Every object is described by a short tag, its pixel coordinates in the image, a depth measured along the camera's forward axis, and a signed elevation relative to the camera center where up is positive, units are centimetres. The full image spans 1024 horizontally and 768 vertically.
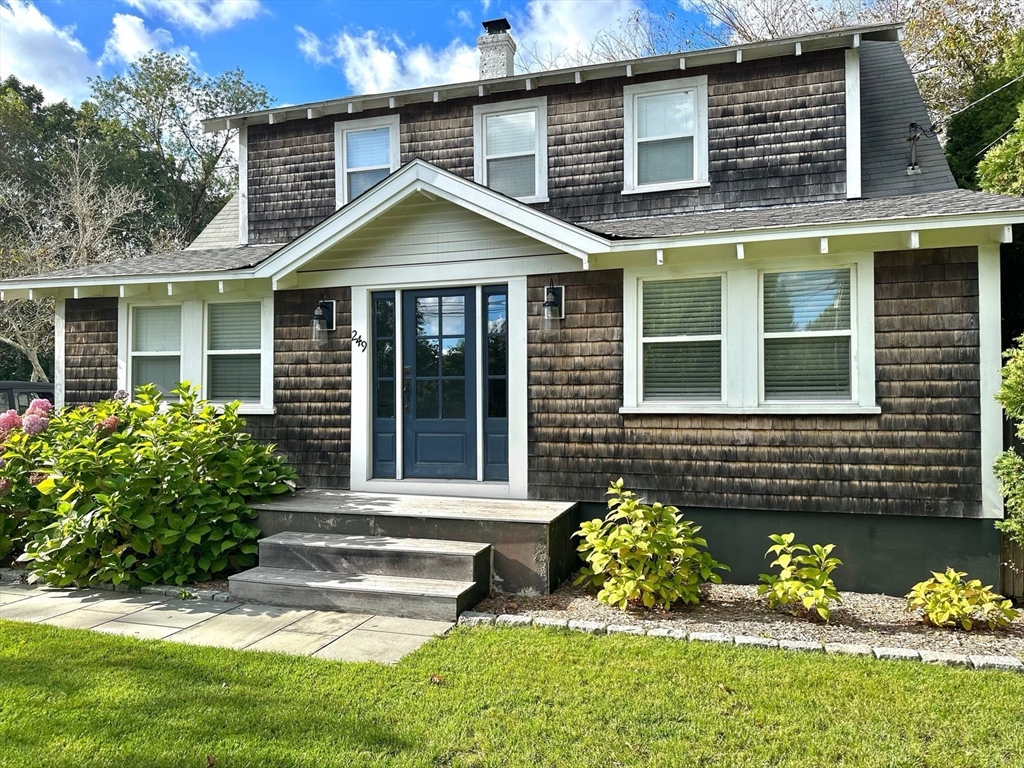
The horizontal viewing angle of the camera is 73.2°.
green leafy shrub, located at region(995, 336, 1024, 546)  498 -51
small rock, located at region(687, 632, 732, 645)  445 -159
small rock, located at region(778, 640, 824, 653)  429 -159
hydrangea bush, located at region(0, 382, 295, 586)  564 -87
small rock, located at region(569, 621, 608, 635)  465 -159
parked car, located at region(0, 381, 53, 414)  1198 +5
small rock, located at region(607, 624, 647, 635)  461 -159
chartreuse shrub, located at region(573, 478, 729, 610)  507 -125
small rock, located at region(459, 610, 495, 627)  483 -159
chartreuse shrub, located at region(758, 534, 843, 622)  482 -137
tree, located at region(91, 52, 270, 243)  2714 +1076
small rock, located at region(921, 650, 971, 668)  409 -160
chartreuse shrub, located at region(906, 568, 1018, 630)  475 -147
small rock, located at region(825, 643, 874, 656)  425 -159
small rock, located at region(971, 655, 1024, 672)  402 -159
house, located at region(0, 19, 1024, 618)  568 +85
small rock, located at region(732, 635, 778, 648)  436 -159
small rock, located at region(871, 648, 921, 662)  418 -159
